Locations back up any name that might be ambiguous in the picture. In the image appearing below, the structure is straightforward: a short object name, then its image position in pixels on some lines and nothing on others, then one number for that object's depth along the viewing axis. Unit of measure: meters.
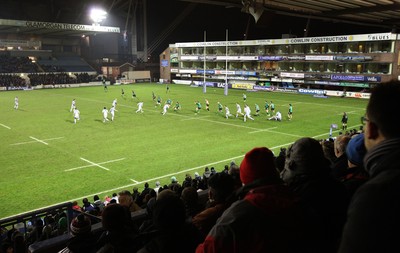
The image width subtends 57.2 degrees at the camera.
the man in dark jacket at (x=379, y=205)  1.58
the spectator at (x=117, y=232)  3.72
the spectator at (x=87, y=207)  9.70
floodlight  64.38
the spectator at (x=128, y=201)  7.80
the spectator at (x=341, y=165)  4.76
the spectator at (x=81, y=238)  4.21
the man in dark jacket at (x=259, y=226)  2.50
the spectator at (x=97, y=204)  10.13
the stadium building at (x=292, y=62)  48.72
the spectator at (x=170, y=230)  3.18
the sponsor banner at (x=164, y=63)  80.57
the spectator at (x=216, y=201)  4.07
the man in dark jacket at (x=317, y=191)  2.80
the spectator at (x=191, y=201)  5.39
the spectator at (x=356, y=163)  3.83
